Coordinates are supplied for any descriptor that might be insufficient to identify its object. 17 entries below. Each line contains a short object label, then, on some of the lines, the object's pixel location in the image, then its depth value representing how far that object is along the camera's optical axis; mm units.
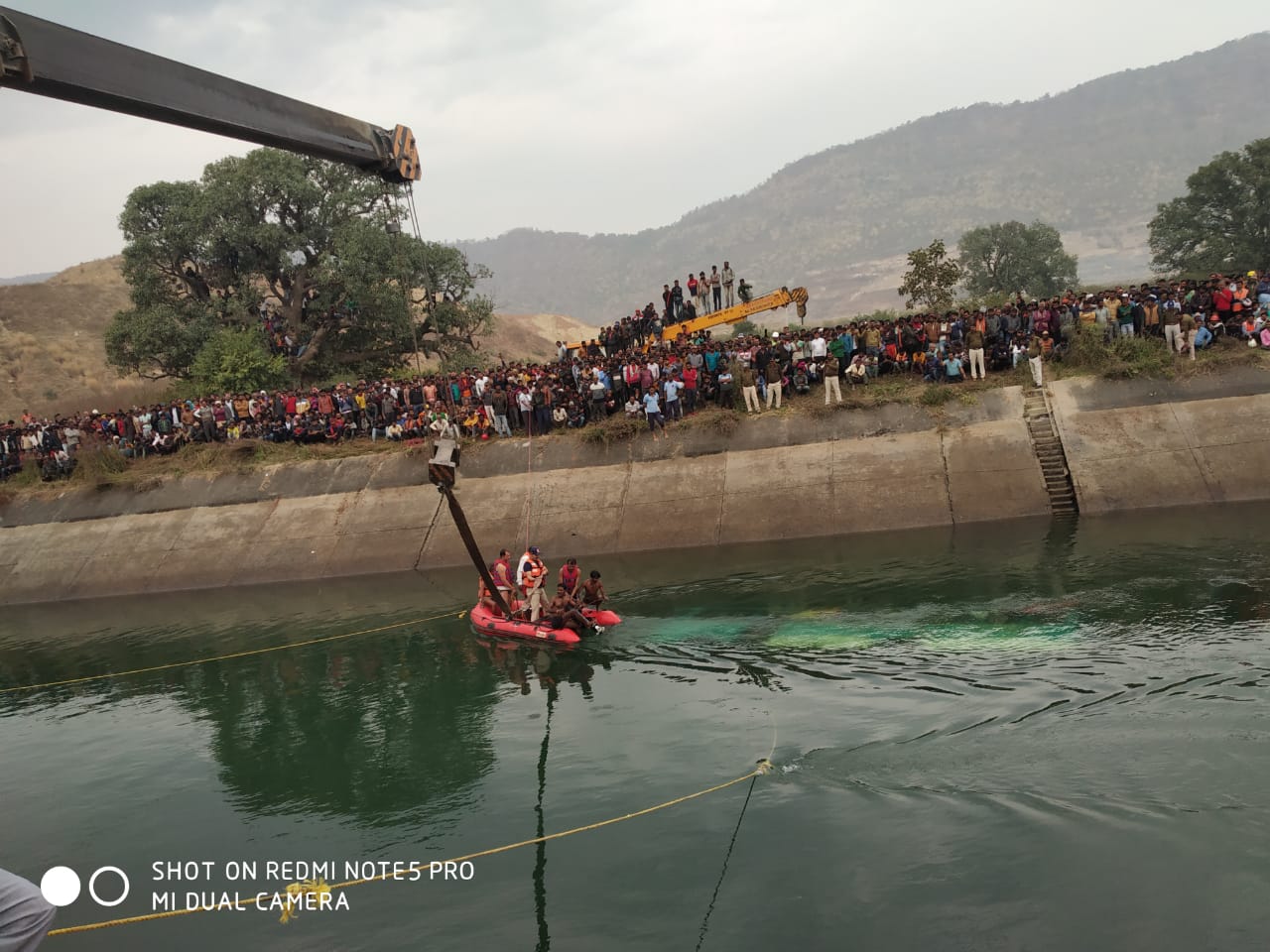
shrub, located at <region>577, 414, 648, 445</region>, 31344
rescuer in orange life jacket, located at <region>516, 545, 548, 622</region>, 20812
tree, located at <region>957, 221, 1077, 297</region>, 76812
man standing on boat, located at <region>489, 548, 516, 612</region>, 21812
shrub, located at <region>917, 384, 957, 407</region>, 28781
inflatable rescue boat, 19797
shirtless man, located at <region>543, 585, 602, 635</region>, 19844
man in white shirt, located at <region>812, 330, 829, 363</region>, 31047
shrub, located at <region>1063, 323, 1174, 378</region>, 26984
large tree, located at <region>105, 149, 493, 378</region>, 47500
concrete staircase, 25297
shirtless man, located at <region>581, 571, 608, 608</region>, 20250
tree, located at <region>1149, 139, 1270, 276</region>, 57219
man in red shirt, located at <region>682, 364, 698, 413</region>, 31125
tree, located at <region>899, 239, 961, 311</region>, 41750
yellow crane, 33500
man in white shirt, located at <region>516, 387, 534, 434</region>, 32562
